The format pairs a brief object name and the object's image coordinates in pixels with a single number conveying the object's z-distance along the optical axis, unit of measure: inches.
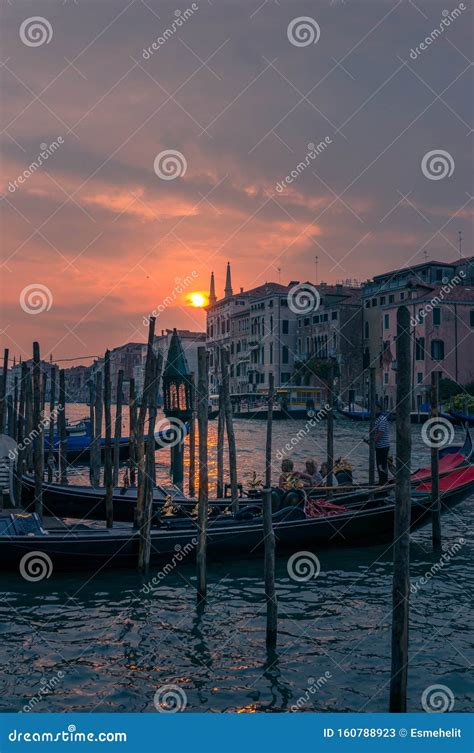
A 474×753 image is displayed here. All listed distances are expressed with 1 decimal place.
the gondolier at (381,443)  446.9
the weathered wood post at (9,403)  786.5
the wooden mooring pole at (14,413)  593.3
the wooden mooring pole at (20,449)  470.3
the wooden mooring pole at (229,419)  368.8
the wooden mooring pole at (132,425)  402.3
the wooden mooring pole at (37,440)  354.9
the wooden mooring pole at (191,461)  489.4
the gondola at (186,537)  300.7
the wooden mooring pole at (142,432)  304.8
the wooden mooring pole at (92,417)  521.1
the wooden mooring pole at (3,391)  467.6
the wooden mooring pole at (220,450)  466.6
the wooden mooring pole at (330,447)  458.6
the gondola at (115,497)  399.9
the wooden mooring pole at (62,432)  540.4
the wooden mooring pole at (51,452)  532.7
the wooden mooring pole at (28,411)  549.9
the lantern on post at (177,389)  584.1
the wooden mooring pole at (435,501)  353.7
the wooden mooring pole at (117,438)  463.5
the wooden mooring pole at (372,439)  450.6
